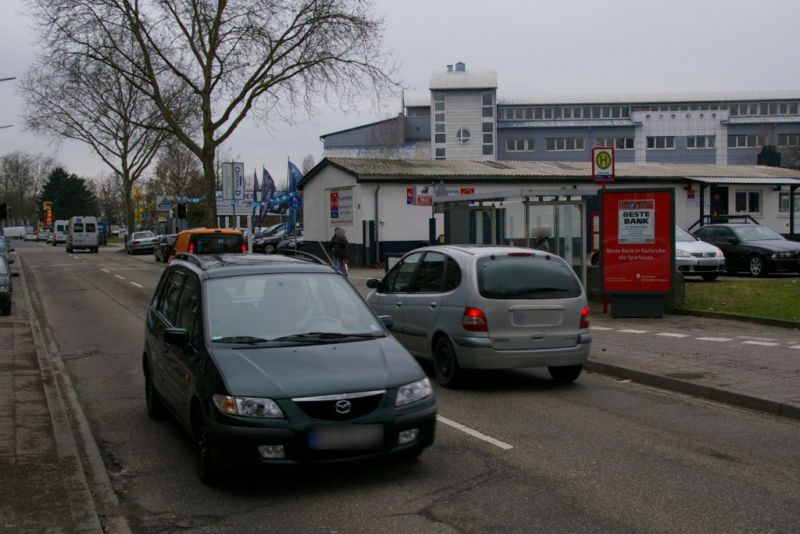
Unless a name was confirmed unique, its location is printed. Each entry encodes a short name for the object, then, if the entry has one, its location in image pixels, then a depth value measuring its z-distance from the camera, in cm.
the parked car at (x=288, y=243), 4325
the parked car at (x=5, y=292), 1897
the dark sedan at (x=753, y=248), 2319
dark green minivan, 543
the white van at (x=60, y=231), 9006
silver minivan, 923
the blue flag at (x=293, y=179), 3803
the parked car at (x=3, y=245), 3026
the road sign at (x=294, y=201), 3591
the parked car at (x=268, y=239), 4750
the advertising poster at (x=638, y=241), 1538
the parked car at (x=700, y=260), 2147
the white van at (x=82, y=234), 6391
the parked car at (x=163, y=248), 4407
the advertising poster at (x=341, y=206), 3512
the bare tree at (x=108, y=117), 3709
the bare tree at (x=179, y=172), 7319
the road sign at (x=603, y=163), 1562
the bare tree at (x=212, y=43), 3366
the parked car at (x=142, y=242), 5962
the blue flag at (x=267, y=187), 3859
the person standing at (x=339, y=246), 2456
